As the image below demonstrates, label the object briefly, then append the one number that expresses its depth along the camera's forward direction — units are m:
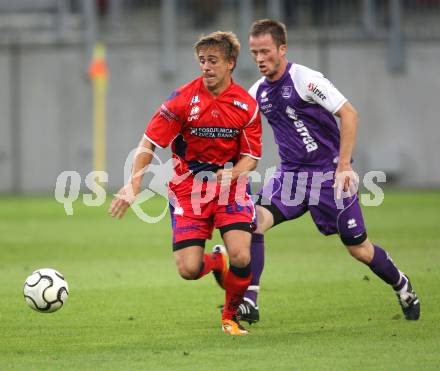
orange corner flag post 58.03
